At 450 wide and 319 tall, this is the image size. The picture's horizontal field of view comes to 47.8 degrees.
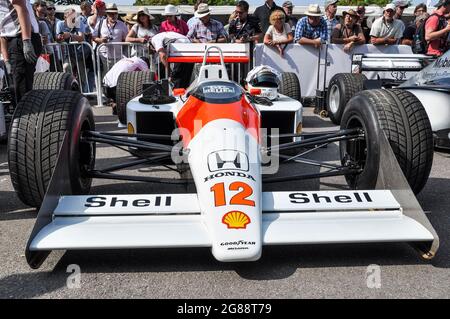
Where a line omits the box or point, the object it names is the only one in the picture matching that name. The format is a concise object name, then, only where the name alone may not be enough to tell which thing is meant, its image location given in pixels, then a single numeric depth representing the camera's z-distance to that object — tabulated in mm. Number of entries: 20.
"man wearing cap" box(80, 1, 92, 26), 11384
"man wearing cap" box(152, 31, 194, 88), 7766
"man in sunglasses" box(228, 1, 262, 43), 9578
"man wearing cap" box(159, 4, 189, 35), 8953
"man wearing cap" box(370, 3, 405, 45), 9680
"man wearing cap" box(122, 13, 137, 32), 11136
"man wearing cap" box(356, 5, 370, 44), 10945
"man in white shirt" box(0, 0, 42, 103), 5352
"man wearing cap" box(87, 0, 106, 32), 10453
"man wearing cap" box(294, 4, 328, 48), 9352
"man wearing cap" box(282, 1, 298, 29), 11928
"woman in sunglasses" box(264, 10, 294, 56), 9109
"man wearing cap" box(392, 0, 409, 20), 12016
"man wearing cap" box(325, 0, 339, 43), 10425
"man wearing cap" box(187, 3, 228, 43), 8711
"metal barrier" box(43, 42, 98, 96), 9559
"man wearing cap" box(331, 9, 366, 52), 9445
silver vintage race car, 5871
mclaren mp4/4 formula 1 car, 2836
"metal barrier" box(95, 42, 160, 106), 9388
